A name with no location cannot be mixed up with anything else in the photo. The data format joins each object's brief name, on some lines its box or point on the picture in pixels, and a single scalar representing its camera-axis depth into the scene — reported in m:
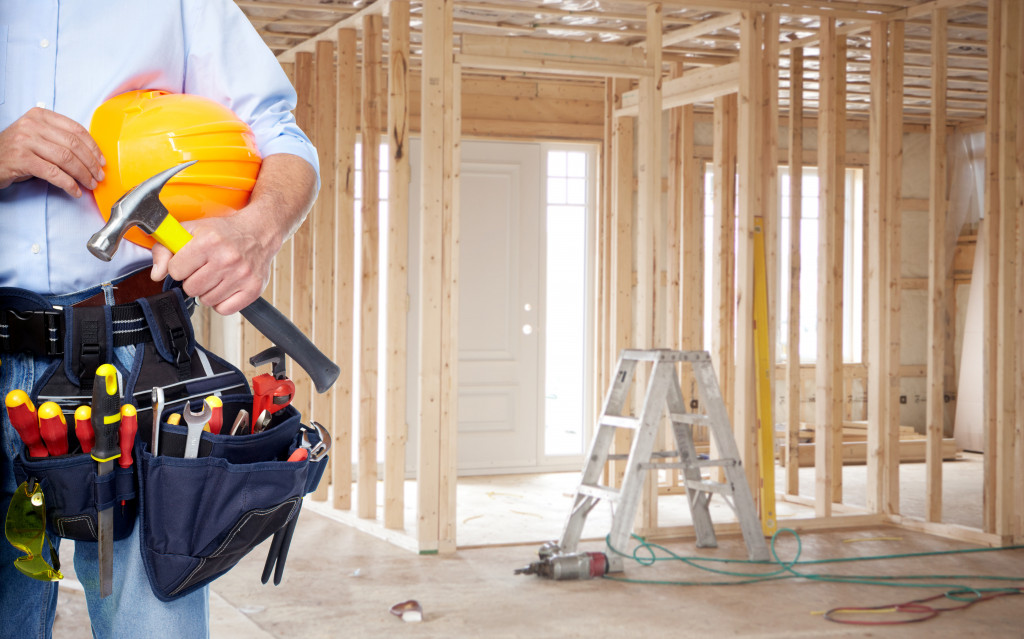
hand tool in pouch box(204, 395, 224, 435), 1.02
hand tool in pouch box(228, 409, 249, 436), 1.07
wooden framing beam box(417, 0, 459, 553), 4.94
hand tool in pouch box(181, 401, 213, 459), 1.01
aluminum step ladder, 4.75
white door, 7.45
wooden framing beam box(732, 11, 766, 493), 5.41
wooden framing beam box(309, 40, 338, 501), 6.01
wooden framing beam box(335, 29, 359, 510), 5.82
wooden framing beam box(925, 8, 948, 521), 5.41
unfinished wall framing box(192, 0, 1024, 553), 5.05
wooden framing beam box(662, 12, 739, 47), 5.65
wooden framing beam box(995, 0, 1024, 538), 5.19
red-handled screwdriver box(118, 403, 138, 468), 0.98
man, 0.97
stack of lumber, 8.20
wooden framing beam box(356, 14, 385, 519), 5.70
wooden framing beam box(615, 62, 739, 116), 5.59
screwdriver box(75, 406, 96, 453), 0.96
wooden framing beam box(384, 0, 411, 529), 5.17
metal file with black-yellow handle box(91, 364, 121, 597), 0.97
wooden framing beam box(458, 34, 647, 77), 4.98
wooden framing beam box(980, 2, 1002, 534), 5.24
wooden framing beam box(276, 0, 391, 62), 5.50
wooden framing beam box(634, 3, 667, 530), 5.26
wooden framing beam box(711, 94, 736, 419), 6.42
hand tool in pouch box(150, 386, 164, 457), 1.00
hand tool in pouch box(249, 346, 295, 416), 1.09
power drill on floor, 4.50
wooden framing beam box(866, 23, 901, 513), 5.74
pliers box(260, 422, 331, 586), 1.12
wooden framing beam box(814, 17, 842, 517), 5.73
